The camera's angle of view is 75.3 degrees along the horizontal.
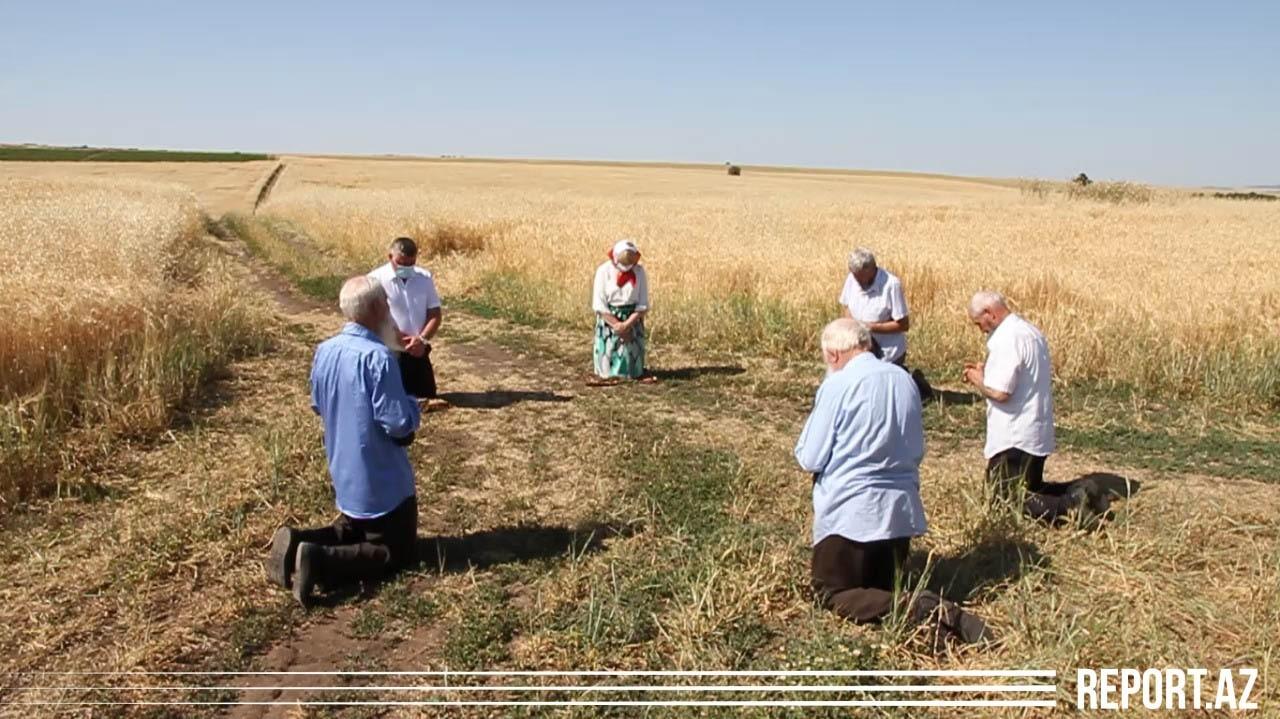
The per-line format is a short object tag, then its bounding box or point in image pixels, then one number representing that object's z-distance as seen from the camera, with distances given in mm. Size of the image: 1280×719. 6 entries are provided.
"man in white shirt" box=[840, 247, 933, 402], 6898
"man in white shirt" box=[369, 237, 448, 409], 7141
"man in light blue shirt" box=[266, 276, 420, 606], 4098
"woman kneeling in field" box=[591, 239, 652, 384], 8445
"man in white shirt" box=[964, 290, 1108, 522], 4746
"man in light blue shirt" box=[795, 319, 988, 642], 3625
